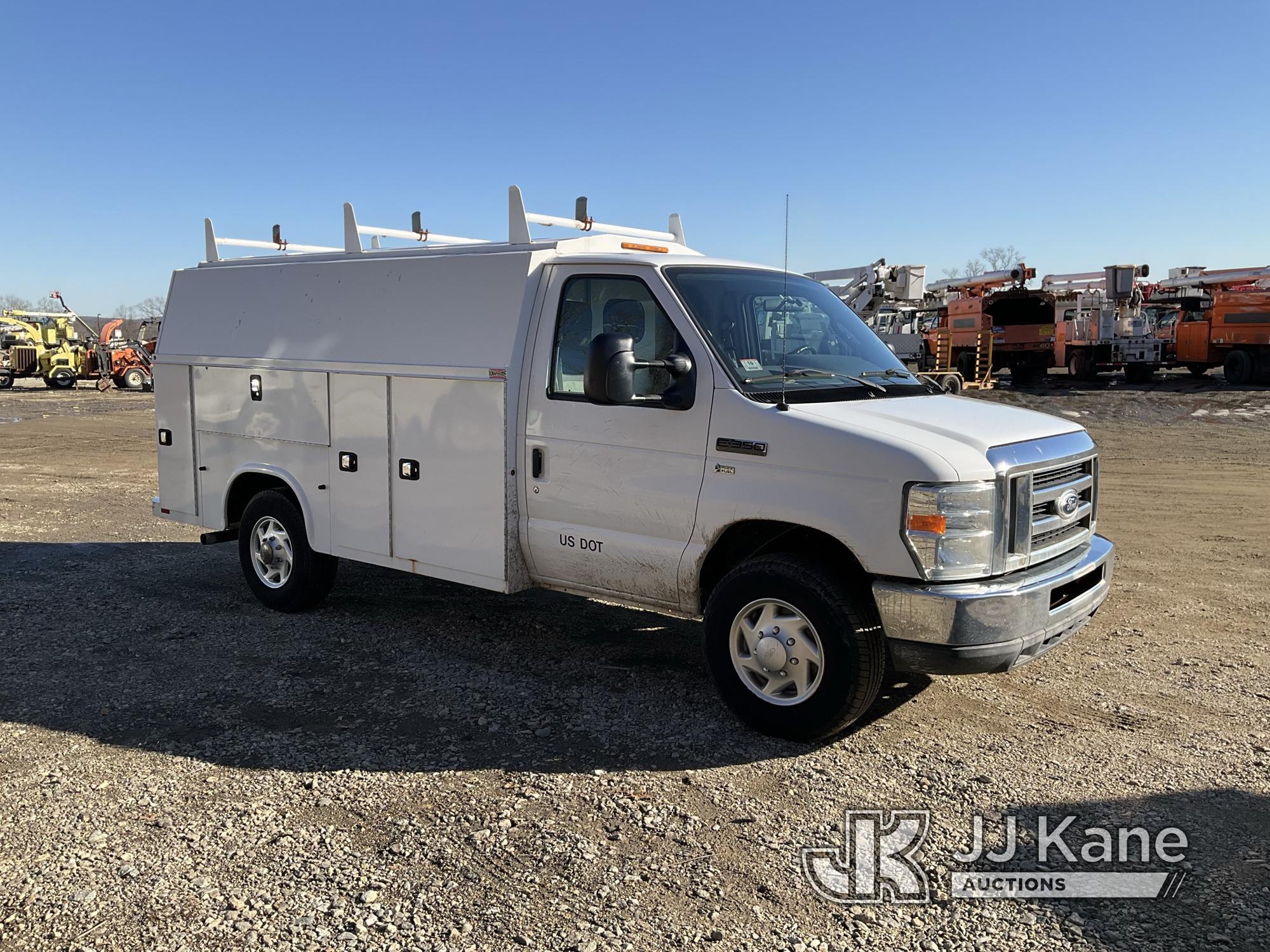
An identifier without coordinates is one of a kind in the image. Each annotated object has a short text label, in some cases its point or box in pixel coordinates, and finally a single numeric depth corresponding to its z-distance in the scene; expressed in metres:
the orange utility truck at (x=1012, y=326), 30.59
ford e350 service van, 4.57
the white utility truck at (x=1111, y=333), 29.11
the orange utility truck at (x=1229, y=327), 26.95
